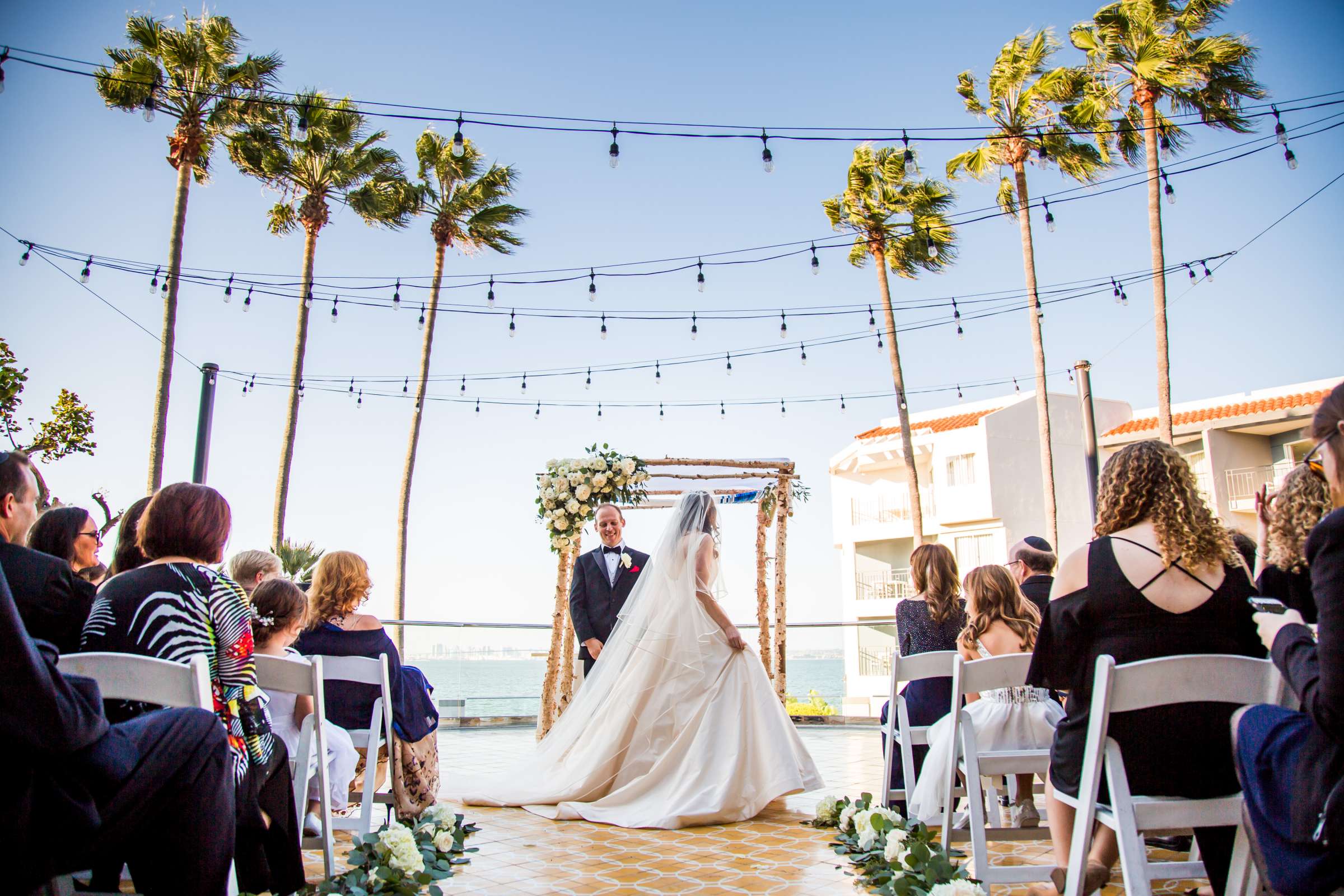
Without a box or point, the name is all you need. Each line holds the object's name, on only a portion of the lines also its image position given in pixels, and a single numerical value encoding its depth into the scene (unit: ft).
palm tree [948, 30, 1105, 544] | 48.75
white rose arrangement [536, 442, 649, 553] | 25.64
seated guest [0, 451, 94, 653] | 7.62
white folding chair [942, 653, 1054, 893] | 10.30
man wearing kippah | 15.05
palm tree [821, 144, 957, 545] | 56.59
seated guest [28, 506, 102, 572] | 9.82
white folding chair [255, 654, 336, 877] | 10.55
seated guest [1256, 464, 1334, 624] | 9.10
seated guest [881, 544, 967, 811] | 15.21
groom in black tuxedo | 22.38
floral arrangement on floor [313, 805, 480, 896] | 10.50
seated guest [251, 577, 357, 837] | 12.06
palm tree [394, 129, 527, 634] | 52.44
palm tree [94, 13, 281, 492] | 40.14
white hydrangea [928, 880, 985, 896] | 8.96
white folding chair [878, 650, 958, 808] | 12.75
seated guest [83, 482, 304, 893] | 8.27
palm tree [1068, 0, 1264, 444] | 44.50
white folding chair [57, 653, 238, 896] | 6.86
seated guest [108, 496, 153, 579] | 10.66
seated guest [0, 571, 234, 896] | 5.33
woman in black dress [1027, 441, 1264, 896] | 7.89
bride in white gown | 16.22
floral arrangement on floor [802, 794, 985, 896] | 9.89
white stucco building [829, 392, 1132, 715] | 90.48
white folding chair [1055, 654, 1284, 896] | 7.30
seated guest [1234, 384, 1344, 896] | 5.41
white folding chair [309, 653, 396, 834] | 12.89
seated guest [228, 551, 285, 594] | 13.69
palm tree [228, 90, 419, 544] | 45.73
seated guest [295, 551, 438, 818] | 14.40
